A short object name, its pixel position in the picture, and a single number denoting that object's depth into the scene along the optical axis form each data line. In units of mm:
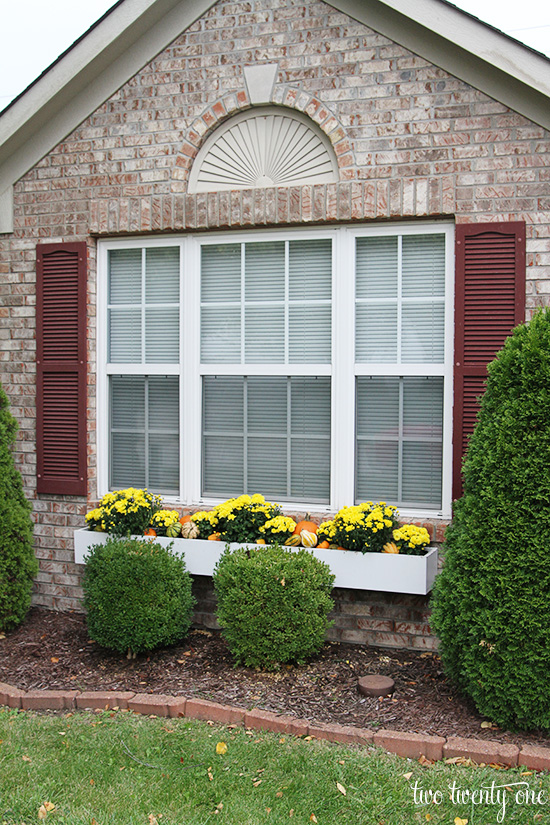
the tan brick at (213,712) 3973
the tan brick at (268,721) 3863
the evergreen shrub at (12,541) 5266
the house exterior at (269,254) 4730
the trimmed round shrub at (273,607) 4367
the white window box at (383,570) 4629
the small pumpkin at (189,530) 5176
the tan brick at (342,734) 3730
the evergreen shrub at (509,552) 3646
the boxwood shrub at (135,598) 4648
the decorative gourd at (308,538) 4852
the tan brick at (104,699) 4191
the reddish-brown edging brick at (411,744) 3605
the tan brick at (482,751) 3502
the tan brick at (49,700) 4266
